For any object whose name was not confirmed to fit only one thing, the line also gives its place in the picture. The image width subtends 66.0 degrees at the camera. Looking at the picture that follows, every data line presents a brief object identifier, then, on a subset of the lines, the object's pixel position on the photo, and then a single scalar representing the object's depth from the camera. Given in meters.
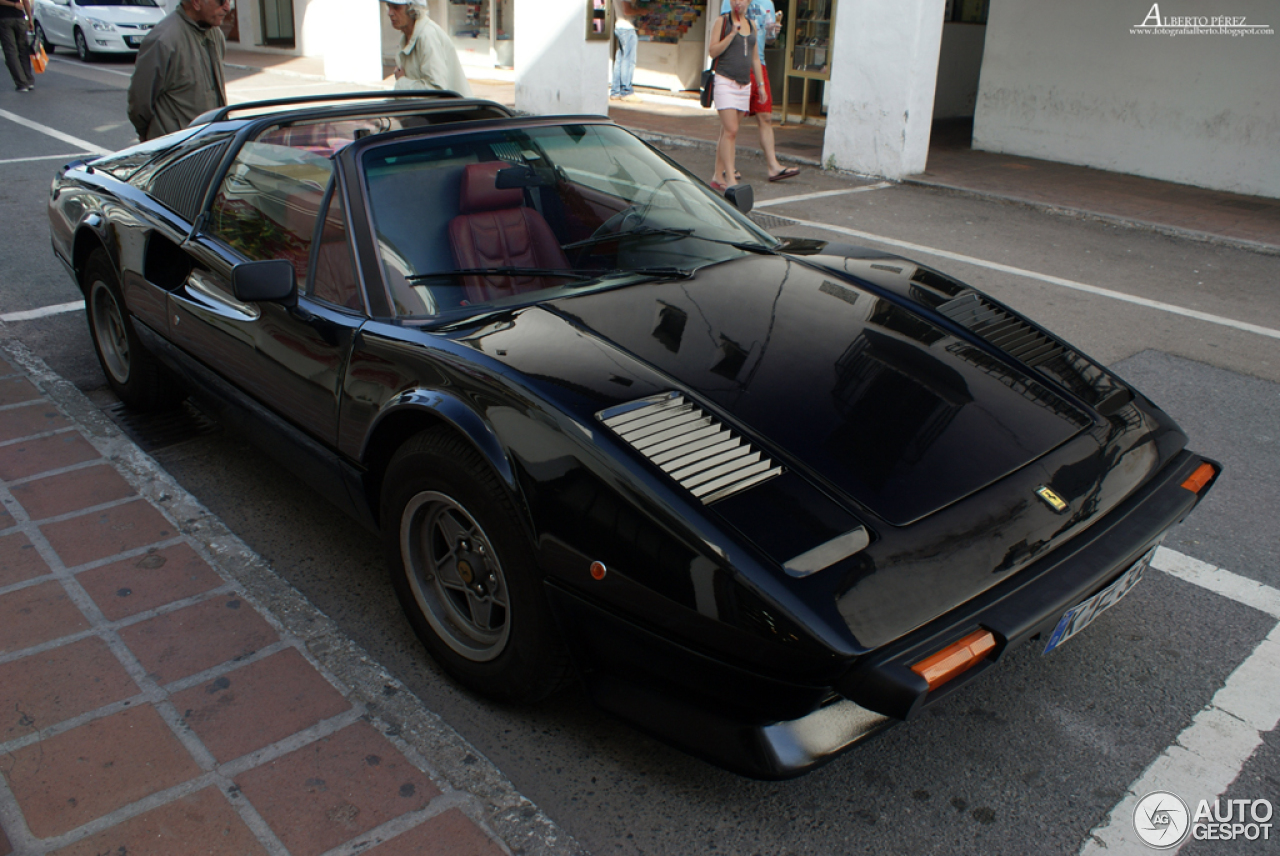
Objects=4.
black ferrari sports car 1.96
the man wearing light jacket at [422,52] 6.92
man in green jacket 5.86
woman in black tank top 8.62
